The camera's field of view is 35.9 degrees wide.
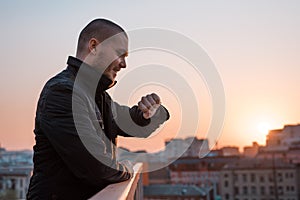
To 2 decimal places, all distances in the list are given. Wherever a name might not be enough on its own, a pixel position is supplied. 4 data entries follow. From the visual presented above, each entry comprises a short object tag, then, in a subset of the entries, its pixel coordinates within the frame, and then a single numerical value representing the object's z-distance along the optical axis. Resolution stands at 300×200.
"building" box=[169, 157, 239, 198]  45.09
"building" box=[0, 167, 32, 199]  32.56
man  1.03
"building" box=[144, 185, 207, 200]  34.81
